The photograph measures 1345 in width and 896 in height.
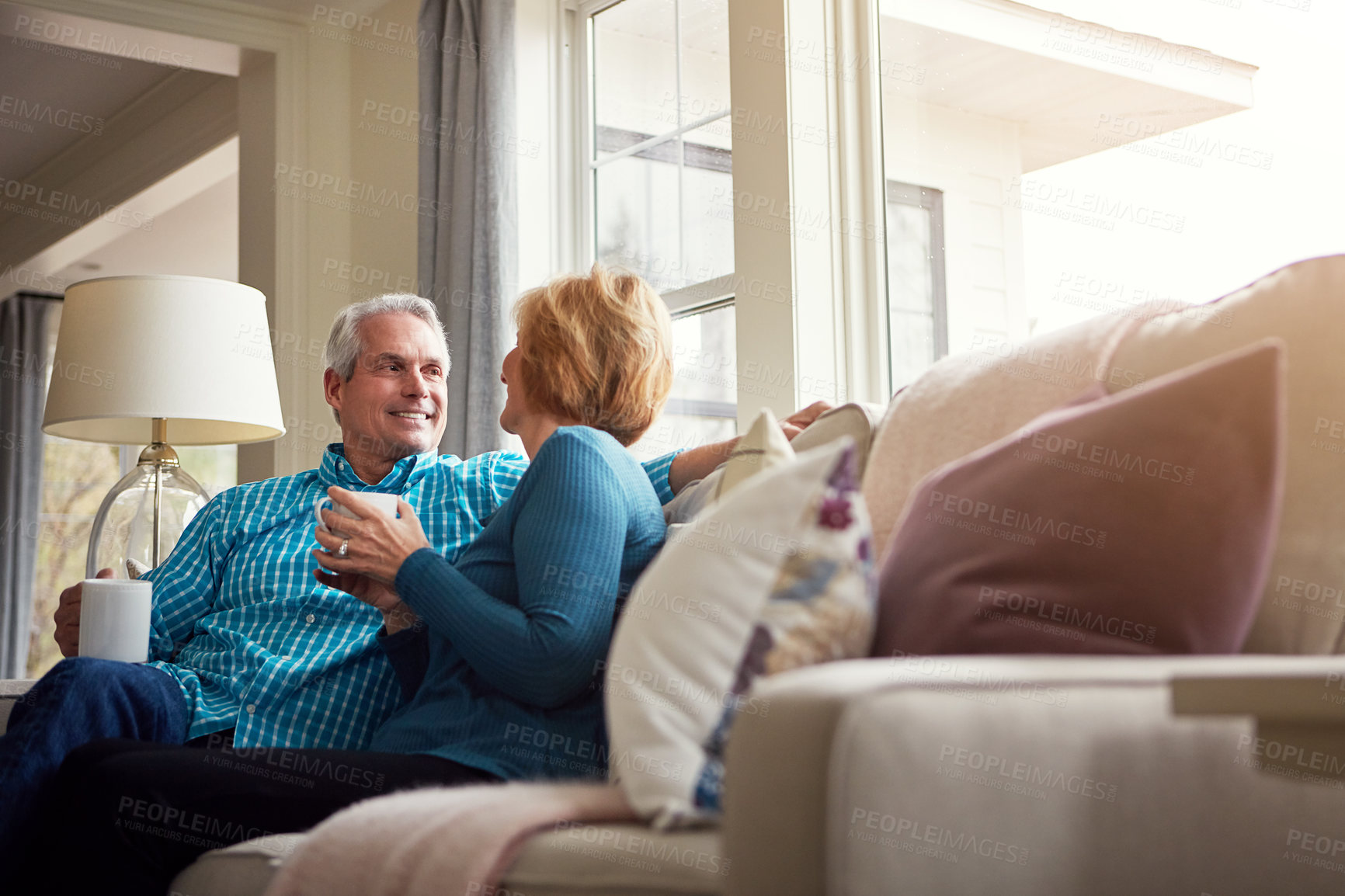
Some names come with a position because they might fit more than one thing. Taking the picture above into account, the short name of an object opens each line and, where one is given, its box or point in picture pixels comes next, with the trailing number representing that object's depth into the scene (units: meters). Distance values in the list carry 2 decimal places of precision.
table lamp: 2.73
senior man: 1.67
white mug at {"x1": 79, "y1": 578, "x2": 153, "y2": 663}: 1.76
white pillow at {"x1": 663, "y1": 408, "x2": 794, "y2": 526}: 1.36
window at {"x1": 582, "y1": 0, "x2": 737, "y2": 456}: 3.01
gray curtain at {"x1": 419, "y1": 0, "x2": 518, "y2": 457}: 3.16
